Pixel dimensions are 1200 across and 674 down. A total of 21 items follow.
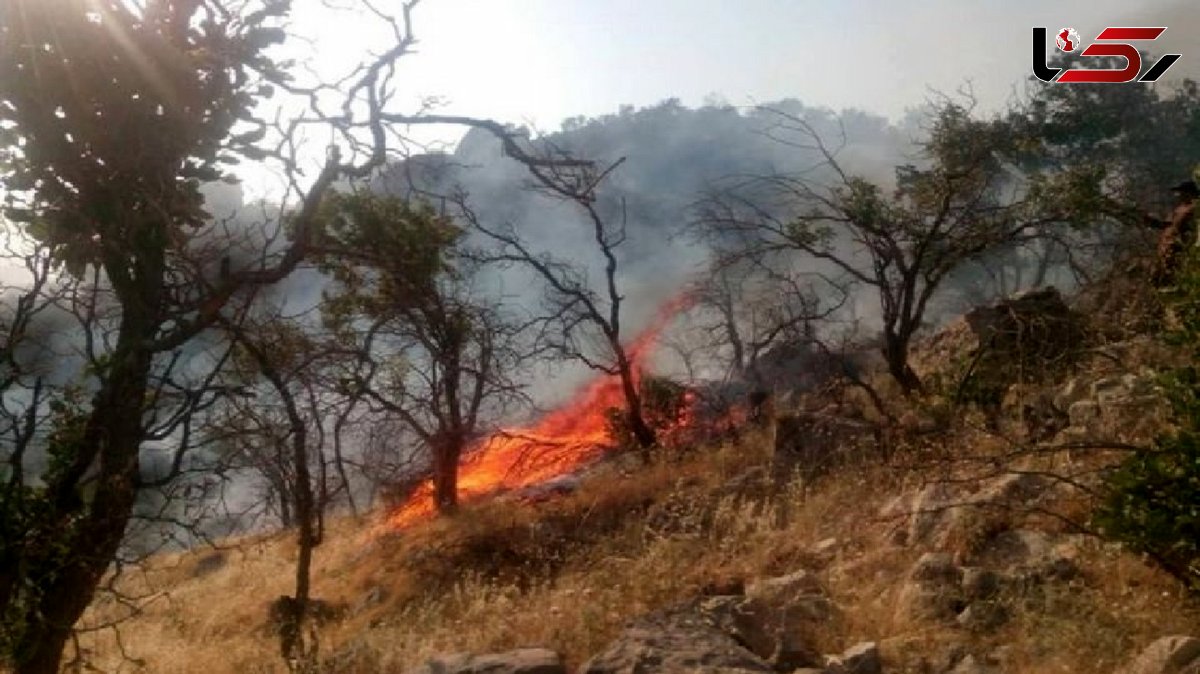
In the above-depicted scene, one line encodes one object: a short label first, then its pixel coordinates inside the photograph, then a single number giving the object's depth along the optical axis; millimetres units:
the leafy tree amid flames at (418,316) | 14734
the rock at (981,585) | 5859
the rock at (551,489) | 14289
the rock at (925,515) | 7090
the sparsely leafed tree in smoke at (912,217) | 12844
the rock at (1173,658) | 4418
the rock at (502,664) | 5543
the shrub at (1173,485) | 4789
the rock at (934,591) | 5828
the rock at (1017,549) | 6207
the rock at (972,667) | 4984
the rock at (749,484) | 10383
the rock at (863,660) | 5195
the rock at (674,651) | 5172
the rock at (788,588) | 6453
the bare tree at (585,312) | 15508
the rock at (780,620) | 5570
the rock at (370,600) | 11422
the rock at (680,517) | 9531
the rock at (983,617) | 5504
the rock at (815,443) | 10172
